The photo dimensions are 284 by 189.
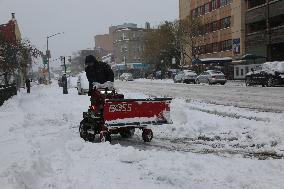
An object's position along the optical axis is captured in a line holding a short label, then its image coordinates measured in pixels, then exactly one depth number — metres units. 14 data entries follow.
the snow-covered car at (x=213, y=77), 44.34
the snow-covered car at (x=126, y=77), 79.39
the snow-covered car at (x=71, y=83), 54.12
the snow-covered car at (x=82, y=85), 34.09
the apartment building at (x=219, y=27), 59.88
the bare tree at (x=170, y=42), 67.88
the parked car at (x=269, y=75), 33.56
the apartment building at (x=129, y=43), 132.75
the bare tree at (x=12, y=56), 38.31
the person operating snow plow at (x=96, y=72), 10.66
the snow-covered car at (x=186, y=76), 52.22
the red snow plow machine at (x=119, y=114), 10.04
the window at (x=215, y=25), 68.03
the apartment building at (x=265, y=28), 50.44
